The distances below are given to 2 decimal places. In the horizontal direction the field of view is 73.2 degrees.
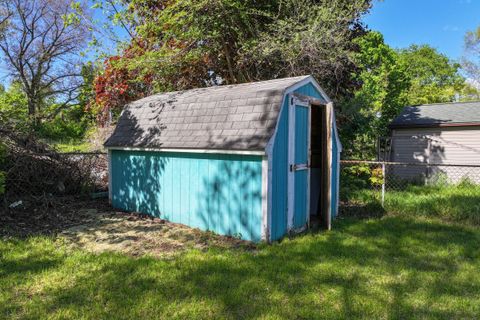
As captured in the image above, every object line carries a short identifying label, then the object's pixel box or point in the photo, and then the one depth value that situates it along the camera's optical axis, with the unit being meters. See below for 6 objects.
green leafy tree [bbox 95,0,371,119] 8.85
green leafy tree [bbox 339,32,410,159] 10.39
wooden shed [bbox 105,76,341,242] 4.90
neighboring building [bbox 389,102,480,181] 12.63
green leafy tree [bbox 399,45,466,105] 34.35
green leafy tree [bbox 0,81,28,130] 7.93
